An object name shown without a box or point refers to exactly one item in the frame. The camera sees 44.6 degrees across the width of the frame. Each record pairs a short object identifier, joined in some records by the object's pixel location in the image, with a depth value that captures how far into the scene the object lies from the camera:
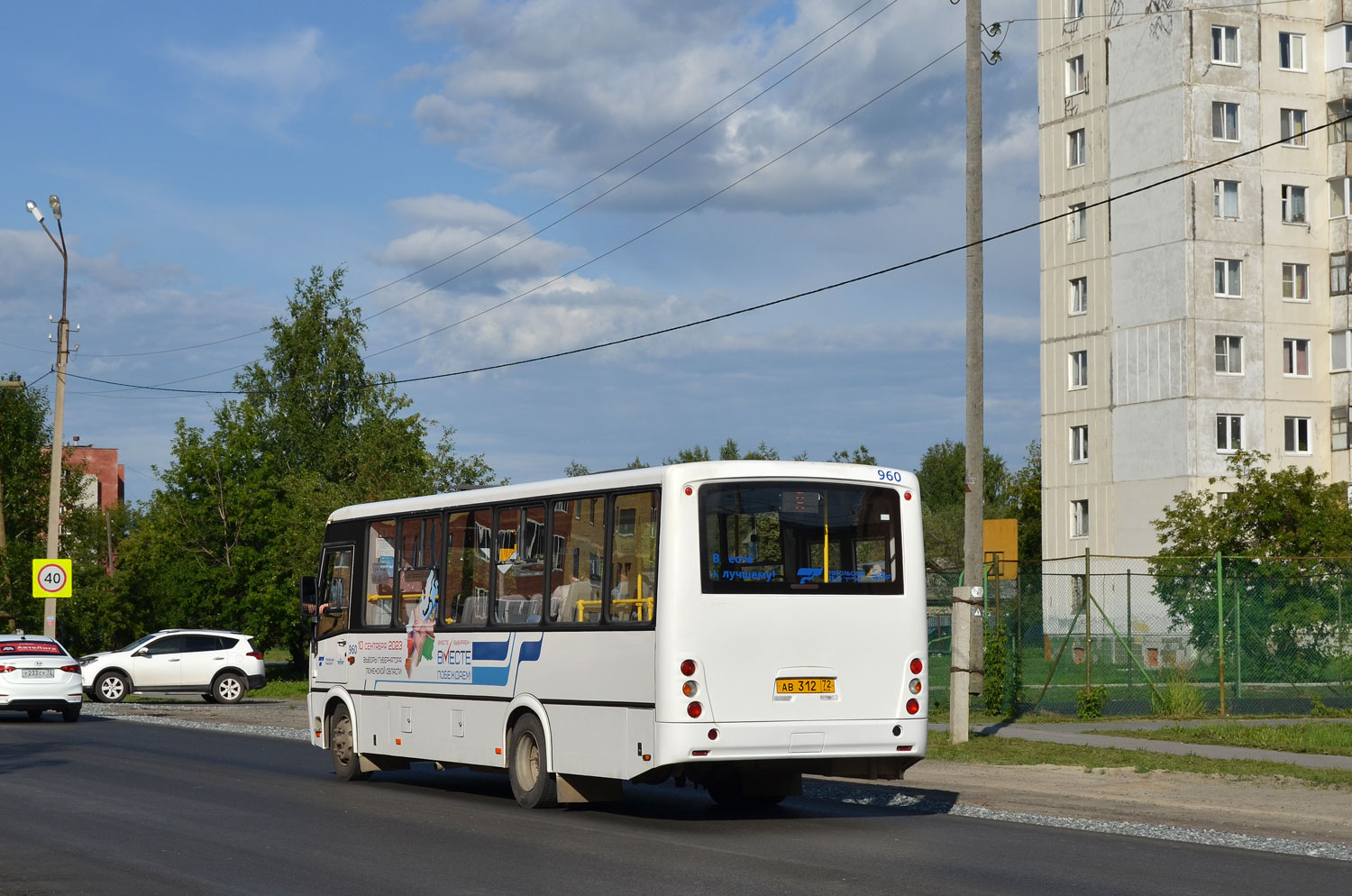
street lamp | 38.31
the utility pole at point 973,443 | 21.25
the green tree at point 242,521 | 50.84
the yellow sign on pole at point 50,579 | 36.75
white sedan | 29.48
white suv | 38.12
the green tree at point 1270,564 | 28.27
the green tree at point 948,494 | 98.00
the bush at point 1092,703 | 26.27
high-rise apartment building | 56.34
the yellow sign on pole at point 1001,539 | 25.28
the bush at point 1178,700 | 26.38
